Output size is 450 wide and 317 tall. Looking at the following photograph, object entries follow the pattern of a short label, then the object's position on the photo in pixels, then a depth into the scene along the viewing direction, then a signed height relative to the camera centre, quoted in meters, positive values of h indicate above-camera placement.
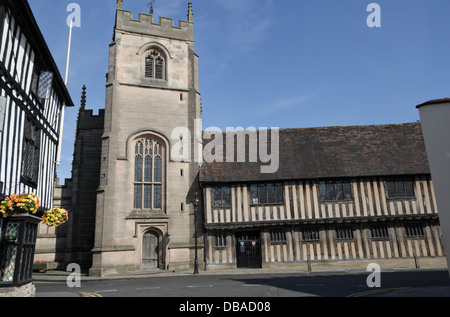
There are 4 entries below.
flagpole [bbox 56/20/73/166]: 14.77 +5.49
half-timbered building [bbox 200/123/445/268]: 18.06 +0.81
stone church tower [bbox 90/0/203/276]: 17.39 +4.80
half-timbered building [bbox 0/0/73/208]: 9.70 +4.70
